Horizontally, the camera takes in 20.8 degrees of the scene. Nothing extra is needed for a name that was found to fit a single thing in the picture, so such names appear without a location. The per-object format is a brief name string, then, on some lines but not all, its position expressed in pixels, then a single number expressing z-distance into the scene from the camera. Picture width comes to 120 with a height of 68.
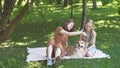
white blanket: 7.74
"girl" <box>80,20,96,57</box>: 7.81
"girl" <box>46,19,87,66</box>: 7.44
